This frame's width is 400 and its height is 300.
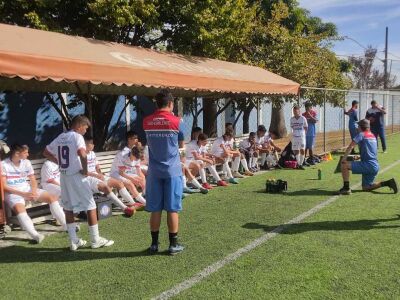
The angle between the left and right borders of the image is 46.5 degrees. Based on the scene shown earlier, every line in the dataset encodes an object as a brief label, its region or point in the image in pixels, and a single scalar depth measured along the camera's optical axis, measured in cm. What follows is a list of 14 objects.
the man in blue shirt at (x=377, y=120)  1597
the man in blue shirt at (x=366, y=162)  845
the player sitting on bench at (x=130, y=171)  818
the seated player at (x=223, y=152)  1120
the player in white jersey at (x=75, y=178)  570
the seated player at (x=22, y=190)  627
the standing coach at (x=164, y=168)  547
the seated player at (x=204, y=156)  1039
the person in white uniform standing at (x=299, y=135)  1305
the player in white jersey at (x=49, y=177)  717
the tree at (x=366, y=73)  5006
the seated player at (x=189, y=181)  969
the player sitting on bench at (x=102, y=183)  755
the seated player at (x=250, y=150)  1267
